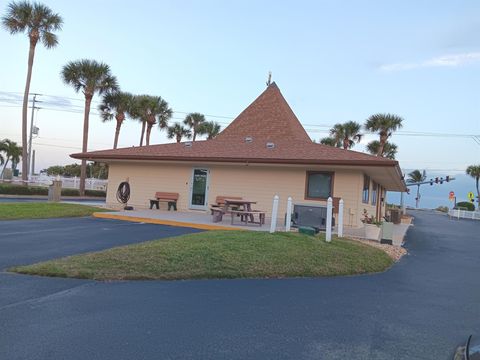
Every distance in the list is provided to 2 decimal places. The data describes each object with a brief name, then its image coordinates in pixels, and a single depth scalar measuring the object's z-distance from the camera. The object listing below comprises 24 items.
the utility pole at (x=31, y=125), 51.14
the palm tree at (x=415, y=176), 97.19
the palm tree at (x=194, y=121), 49.59
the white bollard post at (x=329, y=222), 10.91
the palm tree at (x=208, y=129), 49.59
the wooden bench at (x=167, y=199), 20.22
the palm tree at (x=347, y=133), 48.12
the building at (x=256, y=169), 17.53
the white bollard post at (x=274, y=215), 11.39
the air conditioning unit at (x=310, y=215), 13.91
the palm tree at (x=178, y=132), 50.12
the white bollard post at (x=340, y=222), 12.28
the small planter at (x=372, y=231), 13.88
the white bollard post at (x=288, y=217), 12.26
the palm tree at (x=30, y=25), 29.72
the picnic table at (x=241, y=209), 15.00
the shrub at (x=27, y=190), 27.97
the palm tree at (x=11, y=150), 54.28
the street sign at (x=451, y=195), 71.62
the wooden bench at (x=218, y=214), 15.54
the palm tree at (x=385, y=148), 53.06
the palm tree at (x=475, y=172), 72.22
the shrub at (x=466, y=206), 61.58
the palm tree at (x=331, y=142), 50.28
